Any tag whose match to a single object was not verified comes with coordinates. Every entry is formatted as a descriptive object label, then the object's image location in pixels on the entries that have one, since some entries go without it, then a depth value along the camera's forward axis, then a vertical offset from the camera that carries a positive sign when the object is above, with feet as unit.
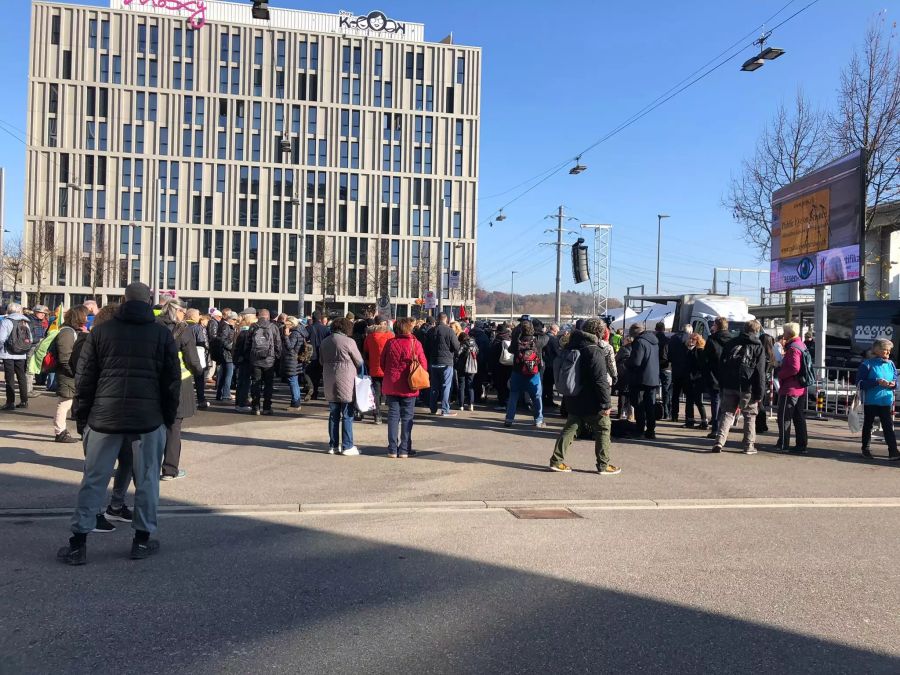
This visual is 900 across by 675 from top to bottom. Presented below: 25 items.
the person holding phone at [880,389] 33.55 -2.27
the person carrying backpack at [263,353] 41.68 -1.61
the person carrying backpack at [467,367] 48.19 -2.41
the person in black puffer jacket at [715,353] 39.34 -0.94
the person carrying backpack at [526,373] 40.22 -2.28
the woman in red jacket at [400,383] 30.96 -2.28
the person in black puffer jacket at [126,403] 17.26 -1.90
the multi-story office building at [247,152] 209.15 +50.30
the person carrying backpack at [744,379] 33.96 -1.95
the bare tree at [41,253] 174.50 +16.49
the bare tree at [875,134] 65.31 +18.03
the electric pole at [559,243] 121.81 +14.28
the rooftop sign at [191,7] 210.18 +88.12
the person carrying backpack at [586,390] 28.50 -2.20
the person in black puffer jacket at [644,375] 37.01 -2.04
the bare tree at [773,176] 77.46 +16.68
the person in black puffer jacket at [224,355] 49.24 -2.07
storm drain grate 22.67 -5.57
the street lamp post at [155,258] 105.60 +8.89
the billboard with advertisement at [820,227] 48.43 +7.62
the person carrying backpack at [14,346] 42.29 -1.52
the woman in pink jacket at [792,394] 35.09 -2.70
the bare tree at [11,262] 143.34 +11.99
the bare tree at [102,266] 205.36 +15.28
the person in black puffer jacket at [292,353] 45.17 -1.70
